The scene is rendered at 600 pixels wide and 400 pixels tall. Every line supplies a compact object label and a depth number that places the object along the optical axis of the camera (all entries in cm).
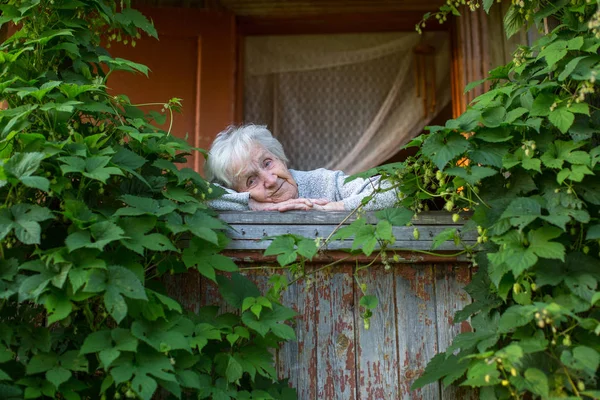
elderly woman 306
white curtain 515
